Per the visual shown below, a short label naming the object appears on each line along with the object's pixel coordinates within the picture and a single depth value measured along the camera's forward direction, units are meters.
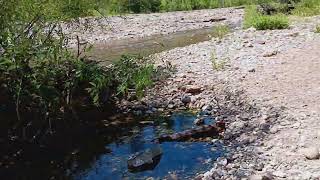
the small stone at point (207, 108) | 9.08
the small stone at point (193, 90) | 10.08
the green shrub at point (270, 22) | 16.18
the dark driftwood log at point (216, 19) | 27.69
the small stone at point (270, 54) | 11.87
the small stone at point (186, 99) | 9.74
